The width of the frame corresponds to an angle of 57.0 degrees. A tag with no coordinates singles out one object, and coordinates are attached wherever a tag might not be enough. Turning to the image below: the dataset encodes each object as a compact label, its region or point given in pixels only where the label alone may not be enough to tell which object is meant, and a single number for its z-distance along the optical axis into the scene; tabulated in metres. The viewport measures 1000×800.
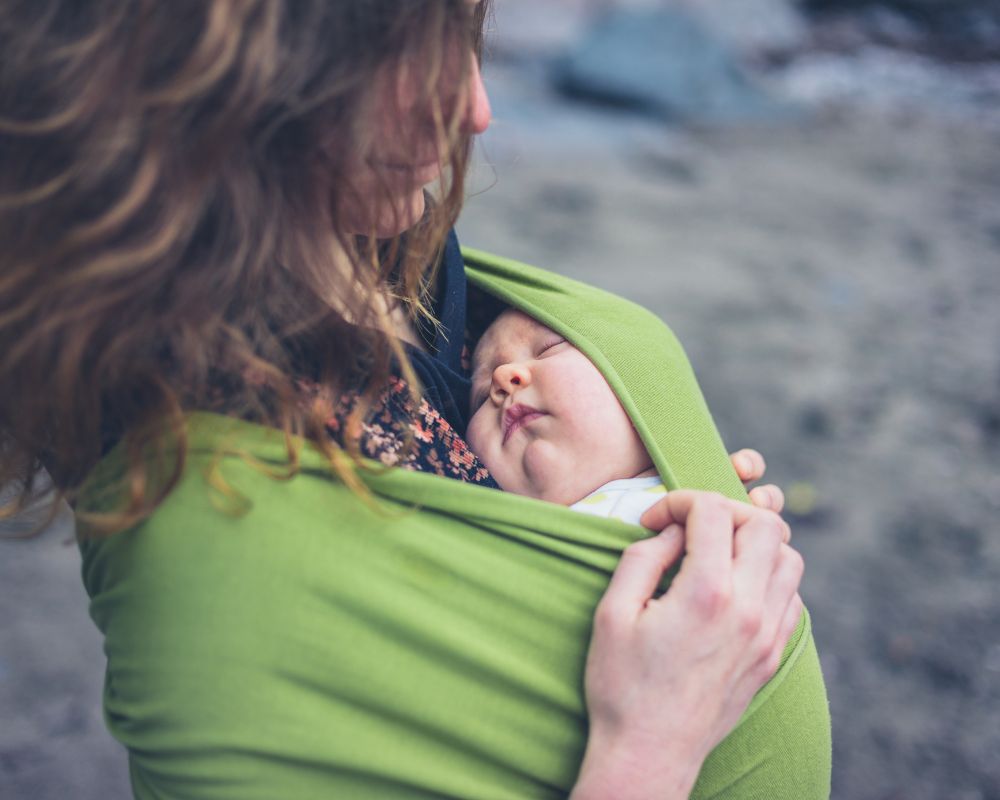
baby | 1.16
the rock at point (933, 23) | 7.92
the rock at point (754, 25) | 8.05
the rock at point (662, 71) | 6.12
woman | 0.76
